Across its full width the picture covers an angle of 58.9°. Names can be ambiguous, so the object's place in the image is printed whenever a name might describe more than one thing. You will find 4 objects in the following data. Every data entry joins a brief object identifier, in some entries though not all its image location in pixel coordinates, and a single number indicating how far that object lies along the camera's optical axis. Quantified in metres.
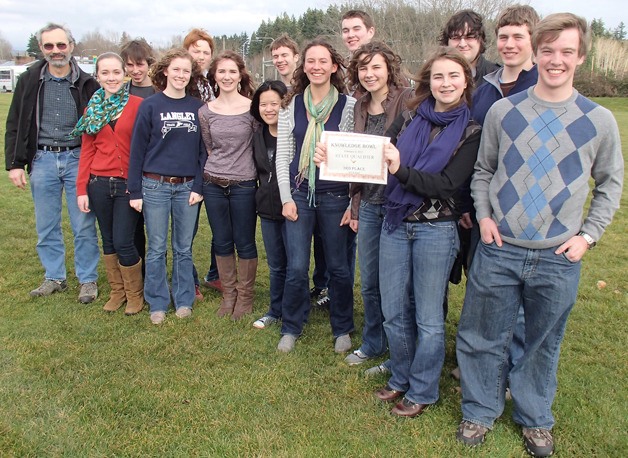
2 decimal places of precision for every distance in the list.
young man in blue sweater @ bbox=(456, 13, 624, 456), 2.89
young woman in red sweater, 4.99
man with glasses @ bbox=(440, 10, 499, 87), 3.96
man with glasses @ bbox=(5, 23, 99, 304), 5.43
